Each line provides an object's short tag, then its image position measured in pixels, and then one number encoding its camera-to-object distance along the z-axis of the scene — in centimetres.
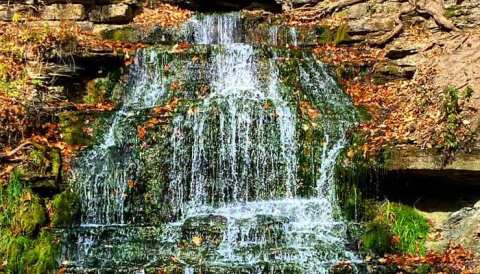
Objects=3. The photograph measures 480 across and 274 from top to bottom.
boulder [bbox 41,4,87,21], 1272
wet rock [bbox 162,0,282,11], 1538
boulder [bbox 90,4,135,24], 1285
